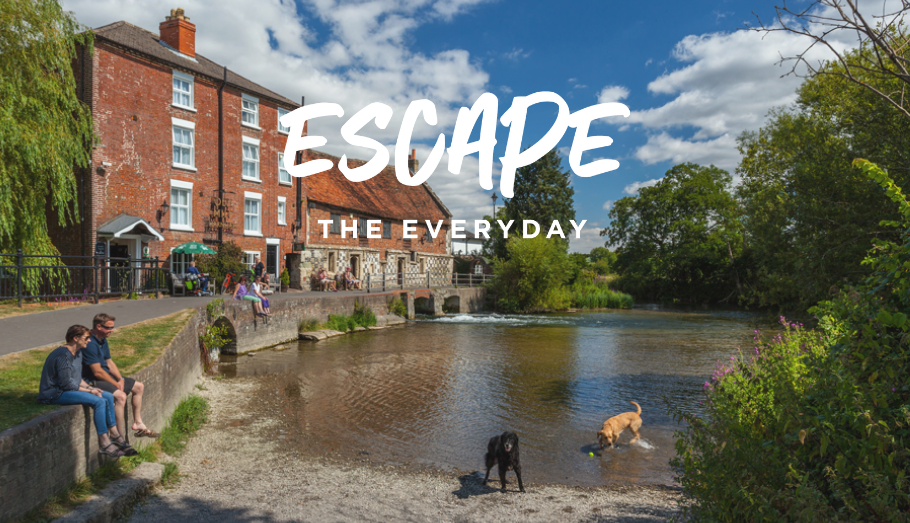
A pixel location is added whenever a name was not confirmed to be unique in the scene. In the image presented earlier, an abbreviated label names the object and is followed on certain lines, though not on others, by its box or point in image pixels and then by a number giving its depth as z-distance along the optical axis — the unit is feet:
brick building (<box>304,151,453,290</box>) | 112.37
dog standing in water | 29.81
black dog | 23.52
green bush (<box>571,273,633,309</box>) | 147.54
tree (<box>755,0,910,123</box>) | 9.85
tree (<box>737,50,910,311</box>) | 35.04
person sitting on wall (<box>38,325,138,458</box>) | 19.13
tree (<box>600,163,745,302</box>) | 159.02
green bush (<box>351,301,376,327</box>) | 87.71
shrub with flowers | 10.13
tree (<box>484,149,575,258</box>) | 176.24
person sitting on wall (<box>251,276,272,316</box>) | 64.34
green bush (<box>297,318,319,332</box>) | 74.64
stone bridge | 60.13
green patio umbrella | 76.38
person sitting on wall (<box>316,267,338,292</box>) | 104.68
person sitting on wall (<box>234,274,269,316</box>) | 63.62
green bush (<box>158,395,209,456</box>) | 26.37
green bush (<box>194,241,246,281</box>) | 80.59
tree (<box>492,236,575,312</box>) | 131.75
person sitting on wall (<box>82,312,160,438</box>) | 21.30
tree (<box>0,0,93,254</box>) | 47.83
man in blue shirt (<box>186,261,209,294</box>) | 73.05
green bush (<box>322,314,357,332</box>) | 79.87
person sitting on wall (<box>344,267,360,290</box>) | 111.45
